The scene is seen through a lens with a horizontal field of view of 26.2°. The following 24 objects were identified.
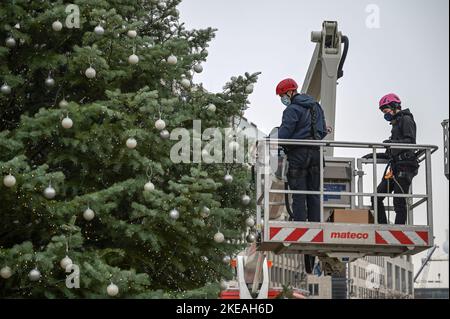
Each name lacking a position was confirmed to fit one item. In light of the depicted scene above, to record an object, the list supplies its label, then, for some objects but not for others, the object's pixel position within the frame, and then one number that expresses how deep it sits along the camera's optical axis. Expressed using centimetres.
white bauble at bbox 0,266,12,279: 983
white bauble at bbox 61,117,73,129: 1026
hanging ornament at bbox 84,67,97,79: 1076
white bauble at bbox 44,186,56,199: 987
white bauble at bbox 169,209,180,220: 1009
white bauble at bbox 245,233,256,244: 1170
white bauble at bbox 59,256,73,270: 966
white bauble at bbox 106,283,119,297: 965
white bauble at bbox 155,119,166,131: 1049
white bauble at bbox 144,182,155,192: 1014
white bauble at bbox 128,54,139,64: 1103
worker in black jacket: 1109
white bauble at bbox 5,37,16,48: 1123
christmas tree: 1009
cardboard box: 1066
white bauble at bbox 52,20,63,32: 1090
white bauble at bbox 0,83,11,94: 1103
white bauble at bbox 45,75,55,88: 1130
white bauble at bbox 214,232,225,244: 1055
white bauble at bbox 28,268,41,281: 970
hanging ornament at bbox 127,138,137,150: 1040
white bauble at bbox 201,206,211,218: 1033
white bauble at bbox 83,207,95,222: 999
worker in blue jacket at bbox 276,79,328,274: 1064
